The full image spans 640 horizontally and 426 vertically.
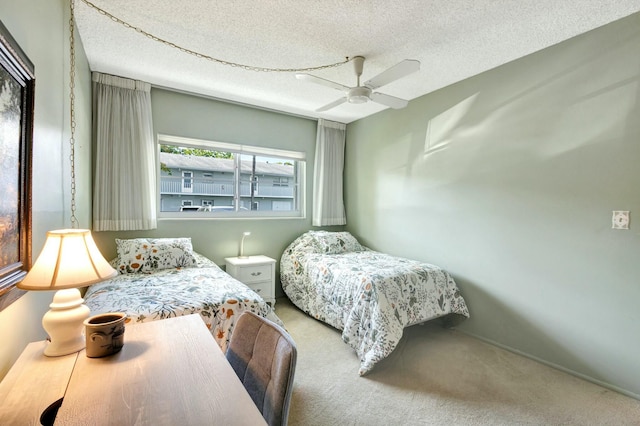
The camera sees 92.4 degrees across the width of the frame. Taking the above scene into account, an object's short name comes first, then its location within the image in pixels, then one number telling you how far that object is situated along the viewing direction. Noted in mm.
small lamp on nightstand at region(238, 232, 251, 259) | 3722
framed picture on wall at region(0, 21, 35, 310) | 953
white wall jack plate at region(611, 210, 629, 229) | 2037
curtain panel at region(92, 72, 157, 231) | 2887
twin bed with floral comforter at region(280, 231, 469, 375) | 2389
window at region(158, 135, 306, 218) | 3414
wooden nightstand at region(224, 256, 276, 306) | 3334
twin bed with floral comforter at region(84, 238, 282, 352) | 1879
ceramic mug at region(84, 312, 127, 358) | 1056
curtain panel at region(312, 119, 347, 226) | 4203
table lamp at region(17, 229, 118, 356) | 1060
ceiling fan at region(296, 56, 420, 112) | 2074
